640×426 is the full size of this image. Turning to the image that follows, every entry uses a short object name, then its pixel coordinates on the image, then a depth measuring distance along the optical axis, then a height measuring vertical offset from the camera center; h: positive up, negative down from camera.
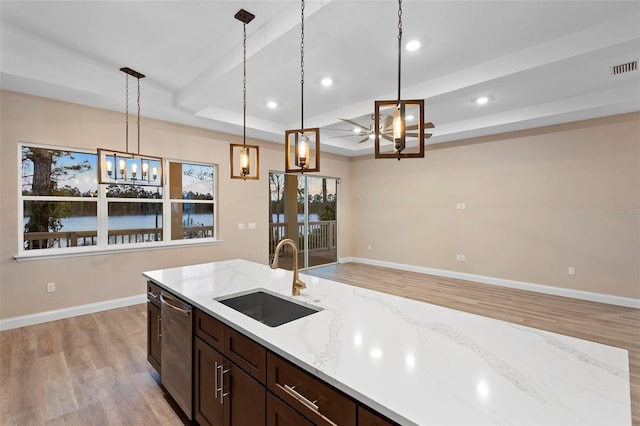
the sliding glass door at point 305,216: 6.60 -0.13
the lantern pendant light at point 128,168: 2.97 +0.45
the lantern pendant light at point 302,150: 2.07 +0.42
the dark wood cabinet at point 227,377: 1.36 -0.86
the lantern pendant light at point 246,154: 2.64 +0.52
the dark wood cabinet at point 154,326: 2.36 -0.95
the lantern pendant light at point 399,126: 1.61 +0.46
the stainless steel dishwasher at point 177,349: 1.90 -0.95
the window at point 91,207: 3.78 +0.06
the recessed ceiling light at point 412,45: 2.87 +1.62
